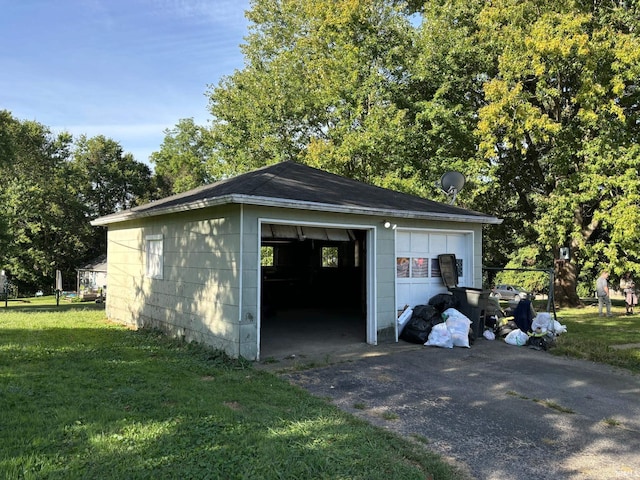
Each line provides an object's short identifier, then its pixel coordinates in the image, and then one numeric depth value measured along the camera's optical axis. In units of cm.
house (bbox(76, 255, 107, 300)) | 2417
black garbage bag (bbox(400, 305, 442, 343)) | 803
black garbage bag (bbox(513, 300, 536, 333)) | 867
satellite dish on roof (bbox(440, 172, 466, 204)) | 1141
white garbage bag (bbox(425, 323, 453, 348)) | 779
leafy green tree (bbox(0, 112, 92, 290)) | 2920
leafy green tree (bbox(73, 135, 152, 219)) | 3253
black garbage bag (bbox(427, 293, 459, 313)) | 873
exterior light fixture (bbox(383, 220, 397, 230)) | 807
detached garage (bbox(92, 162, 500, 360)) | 656
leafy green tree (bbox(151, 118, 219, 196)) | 3634
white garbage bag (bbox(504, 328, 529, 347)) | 815
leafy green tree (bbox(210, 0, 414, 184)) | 1733
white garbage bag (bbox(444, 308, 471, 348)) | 782
